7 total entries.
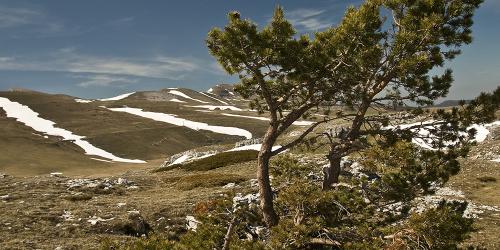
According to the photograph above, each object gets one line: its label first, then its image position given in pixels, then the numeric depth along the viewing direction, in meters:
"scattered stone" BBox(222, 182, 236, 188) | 32.96
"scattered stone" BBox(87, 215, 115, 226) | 22.32
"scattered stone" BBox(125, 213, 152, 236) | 22.19
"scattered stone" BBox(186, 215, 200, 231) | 22.43
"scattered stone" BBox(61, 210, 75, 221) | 22.88
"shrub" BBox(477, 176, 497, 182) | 33.22
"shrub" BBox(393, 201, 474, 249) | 11.95
